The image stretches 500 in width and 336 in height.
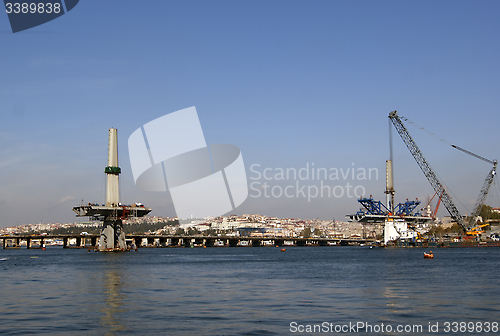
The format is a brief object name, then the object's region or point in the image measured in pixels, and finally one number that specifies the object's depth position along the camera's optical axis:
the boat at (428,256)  88.69
